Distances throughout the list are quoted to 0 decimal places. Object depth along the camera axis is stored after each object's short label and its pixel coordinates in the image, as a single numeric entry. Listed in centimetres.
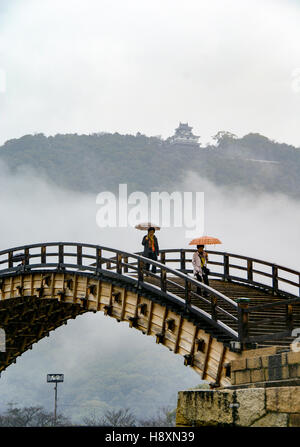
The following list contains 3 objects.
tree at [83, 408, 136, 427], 8002
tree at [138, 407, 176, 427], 7628
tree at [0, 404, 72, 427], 7649
